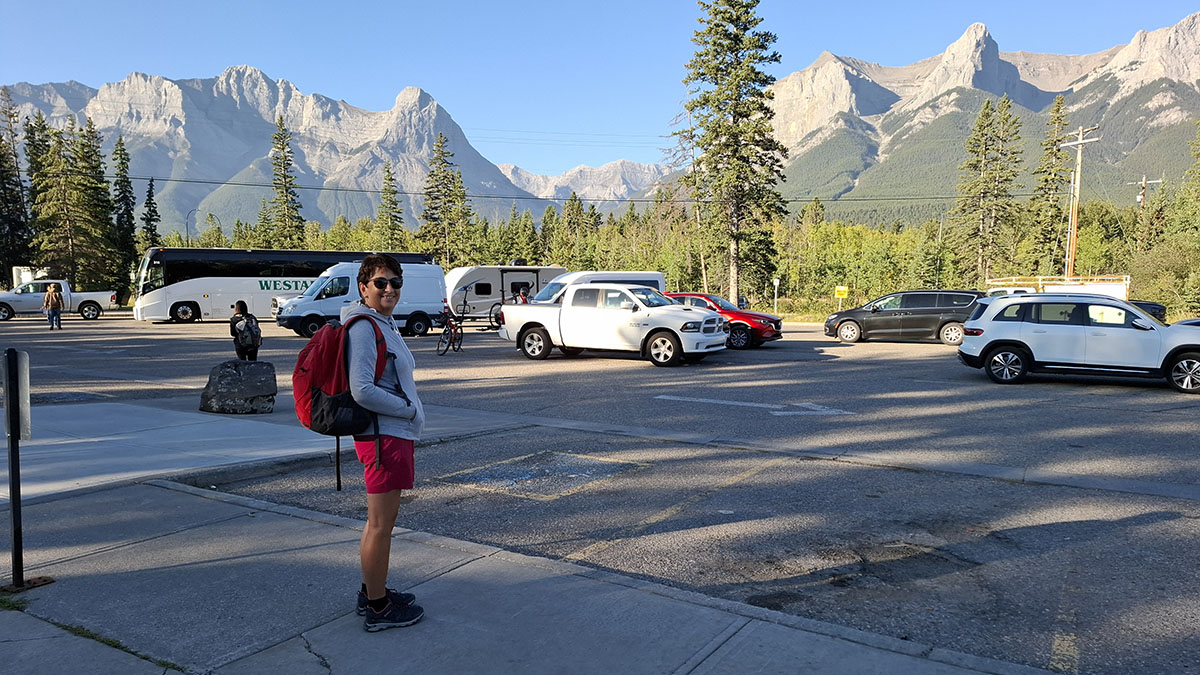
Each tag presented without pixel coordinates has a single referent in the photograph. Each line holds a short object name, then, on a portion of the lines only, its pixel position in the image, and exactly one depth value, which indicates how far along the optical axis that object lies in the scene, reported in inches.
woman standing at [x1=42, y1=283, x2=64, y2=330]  1102.4
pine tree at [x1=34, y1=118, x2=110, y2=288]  2103.8
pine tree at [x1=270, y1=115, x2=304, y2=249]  2901.1
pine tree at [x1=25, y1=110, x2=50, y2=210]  2395.7
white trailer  1261.1
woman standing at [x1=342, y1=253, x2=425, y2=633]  134.6
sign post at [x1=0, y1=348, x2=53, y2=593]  154.7
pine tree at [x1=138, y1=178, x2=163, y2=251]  2908.5
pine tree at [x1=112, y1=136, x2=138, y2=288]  2620.6
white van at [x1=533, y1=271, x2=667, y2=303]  769.6
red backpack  133.8
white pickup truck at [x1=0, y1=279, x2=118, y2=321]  1414.9
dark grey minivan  869.8
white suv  492.7
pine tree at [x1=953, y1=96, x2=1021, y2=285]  2391.2
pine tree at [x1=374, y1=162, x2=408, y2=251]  3057.1
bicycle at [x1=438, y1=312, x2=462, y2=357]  781.9
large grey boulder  388.8
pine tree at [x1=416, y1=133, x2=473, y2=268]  2893.7
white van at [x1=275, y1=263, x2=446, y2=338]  990.4
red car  819.4
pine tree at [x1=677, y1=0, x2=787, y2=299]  1546.5
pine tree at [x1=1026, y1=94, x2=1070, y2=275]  2369.6
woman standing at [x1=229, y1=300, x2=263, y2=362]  458.6
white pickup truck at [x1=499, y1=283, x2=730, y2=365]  637.3
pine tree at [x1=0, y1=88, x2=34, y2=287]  2325.3
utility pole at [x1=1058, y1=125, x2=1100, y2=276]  1537.9
